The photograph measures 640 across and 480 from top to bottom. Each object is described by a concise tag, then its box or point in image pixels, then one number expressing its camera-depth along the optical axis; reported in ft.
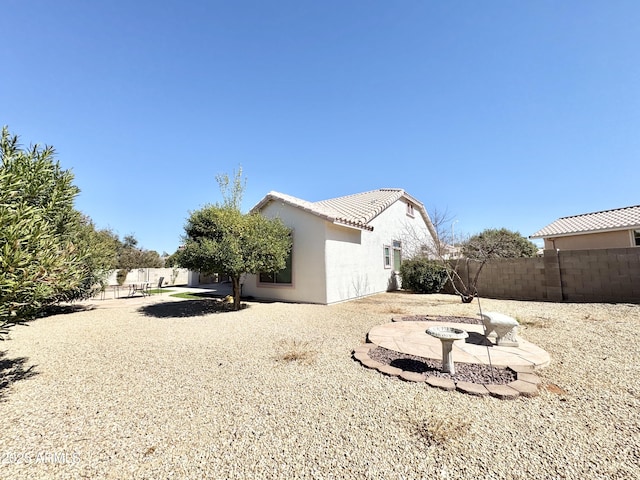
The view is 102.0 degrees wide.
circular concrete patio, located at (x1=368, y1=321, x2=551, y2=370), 14.29
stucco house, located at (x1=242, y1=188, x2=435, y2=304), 35.83
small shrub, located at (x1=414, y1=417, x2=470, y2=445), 8.30
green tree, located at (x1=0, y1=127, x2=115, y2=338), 9.92
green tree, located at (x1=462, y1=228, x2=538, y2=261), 46.93
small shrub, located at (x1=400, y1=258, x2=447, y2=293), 45.75
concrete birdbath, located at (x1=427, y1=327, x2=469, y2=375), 12.59
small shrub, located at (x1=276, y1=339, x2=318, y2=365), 15.71
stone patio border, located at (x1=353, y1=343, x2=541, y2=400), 10.92
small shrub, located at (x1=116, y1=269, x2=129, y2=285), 76.64
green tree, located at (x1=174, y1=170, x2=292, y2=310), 28.48
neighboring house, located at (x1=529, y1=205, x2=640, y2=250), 46.11
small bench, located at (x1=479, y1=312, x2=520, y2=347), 16.46
